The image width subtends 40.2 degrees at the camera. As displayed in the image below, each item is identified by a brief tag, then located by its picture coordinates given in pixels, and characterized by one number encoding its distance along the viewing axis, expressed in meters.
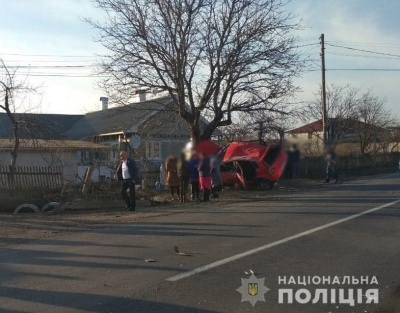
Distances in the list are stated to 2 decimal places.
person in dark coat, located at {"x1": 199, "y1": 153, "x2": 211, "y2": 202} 16.42
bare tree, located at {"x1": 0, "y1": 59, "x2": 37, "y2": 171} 22.19
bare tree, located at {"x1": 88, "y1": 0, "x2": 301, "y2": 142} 20.47
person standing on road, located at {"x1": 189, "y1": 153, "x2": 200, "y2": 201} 16.93
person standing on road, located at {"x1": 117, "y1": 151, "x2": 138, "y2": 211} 15.53
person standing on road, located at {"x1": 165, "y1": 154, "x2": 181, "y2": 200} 17.64
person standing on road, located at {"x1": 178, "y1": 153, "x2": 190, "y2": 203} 17.27
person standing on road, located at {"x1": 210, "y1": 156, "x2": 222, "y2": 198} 18.70
